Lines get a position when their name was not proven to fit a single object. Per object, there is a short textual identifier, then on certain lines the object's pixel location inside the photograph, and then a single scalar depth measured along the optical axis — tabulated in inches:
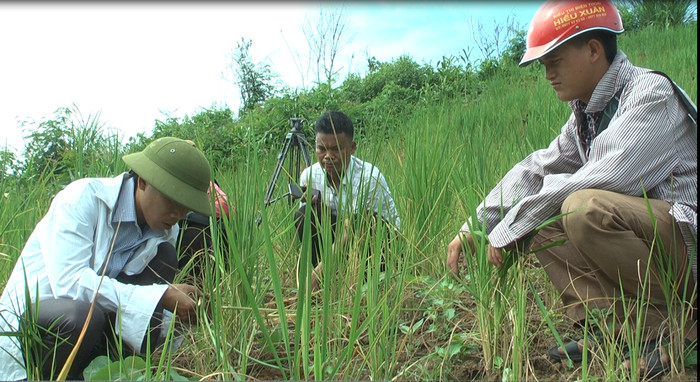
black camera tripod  114.5
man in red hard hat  65.8
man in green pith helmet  71.6
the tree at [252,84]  348.5
